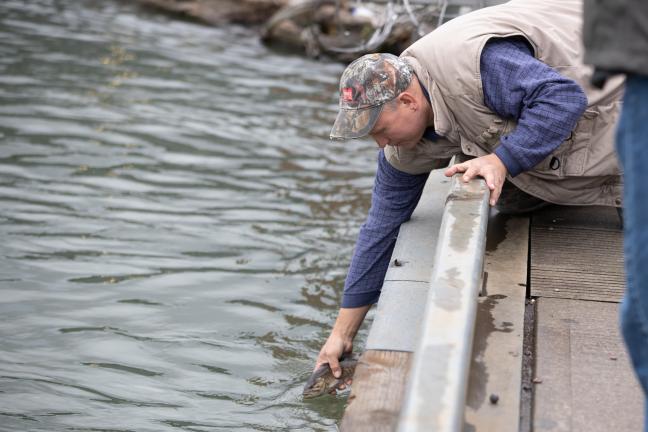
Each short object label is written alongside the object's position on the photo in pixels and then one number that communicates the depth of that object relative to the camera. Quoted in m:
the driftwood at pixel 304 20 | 21.32
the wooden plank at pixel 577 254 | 6.02
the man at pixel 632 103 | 3.18
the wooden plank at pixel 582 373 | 4.52
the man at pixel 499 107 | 6.01
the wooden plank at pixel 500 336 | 4.50
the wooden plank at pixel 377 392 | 4.73
